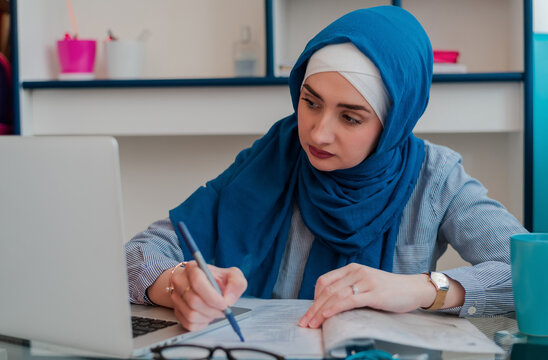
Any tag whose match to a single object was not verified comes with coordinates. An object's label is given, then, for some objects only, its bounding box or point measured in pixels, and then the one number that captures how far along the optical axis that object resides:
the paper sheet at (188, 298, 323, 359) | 0.70
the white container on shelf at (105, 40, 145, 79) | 2.22
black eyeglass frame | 0.66
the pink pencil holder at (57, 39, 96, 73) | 2.19
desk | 0.70
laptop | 0.65
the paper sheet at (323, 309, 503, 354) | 0.70
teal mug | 0.78
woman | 1.01
